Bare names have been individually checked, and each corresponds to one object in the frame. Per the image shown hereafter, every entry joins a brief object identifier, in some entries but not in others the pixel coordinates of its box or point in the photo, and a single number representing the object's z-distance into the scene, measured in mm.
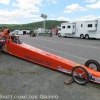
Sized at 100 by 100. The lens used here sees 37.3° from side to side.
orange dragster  4773
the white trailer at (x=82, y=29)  24125
